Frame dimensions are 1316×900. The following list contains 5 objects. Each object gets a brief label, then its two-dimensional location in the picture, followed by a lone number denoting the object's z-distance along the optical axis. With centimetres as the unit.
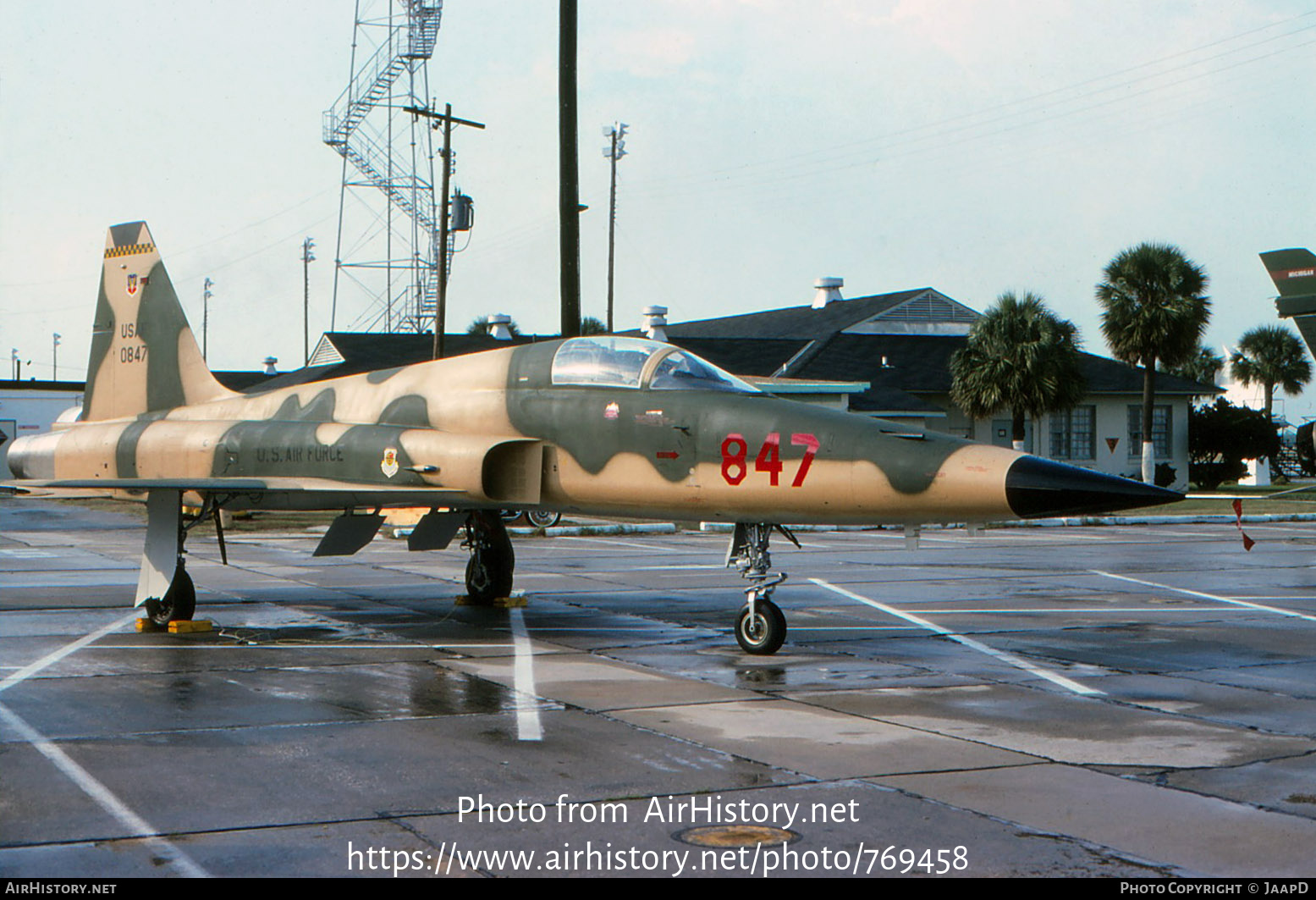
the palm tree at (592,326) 7961
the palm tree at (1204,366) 9359
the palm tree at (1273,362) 8644
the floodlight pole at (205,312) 9844
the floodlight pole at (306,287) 9144
